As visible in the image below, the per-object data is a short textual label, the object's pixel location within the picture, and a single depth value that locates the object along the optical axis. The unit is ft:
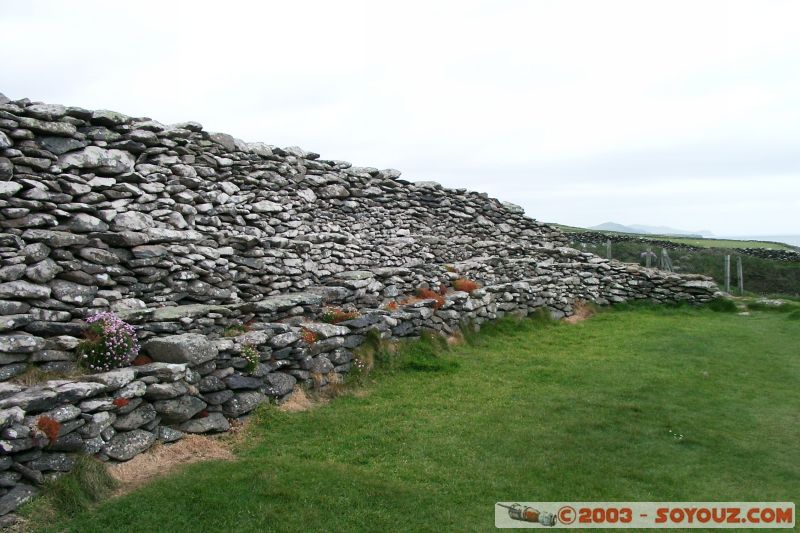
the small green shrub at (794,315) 65.36
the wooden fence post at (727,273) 81.61
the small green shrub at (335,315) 41.65
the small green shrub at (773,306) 70.23
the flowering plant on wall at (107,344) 27.92
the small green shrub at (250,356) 32.60
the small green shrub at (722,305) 72.33
